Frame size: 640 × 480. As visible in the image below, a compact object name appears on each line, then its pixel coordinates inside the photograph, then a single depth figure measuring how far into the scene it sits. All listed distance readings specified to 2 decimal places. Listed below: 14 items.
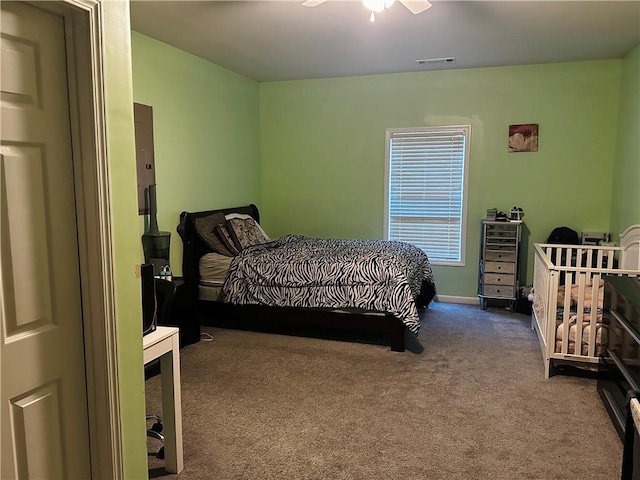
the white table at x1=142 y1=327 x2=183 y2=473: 2.22
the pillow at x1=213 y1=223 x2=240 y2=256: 4.57
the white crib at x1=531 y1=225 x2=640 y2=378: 3.18
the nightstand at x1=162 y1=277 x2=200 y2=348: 3.85
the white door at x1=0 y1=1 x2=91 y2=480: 1.34
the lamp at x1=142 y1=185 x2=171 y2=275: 3.98
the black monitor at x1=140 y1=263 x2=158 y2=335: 2.13
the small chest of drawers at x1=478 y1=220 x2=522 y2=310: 4.93
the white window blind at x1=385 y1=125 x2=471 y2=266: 5.34
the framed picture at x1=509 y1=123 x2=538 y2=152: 5.04
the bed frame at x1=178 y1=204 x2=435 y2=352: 3.92
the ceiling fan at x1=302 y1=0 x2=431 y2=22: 2.77
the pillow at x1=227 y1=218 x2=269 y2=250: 4.69
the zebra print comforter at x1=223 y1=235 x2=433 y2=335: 3.85
